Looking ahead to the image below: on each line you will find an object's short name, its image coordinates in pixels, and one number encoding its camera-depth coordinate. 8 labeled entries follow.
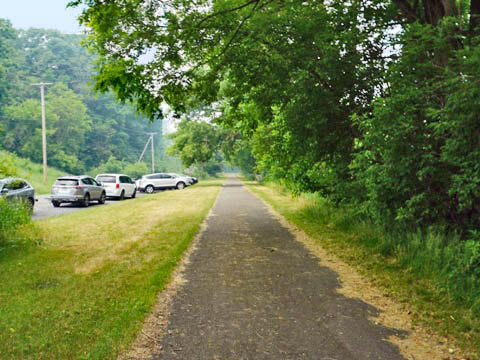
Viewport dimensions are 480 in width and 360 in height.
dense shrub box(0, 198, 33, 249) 8.41
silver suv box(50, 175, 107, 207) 19.25
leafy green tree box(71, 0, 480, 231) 6.10
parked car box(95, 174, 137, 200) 24.83
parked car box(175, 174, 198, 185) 43.12
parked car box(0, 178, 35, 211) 13.54
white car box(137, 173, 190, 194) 35.31
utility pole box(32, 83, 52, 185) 33.92
